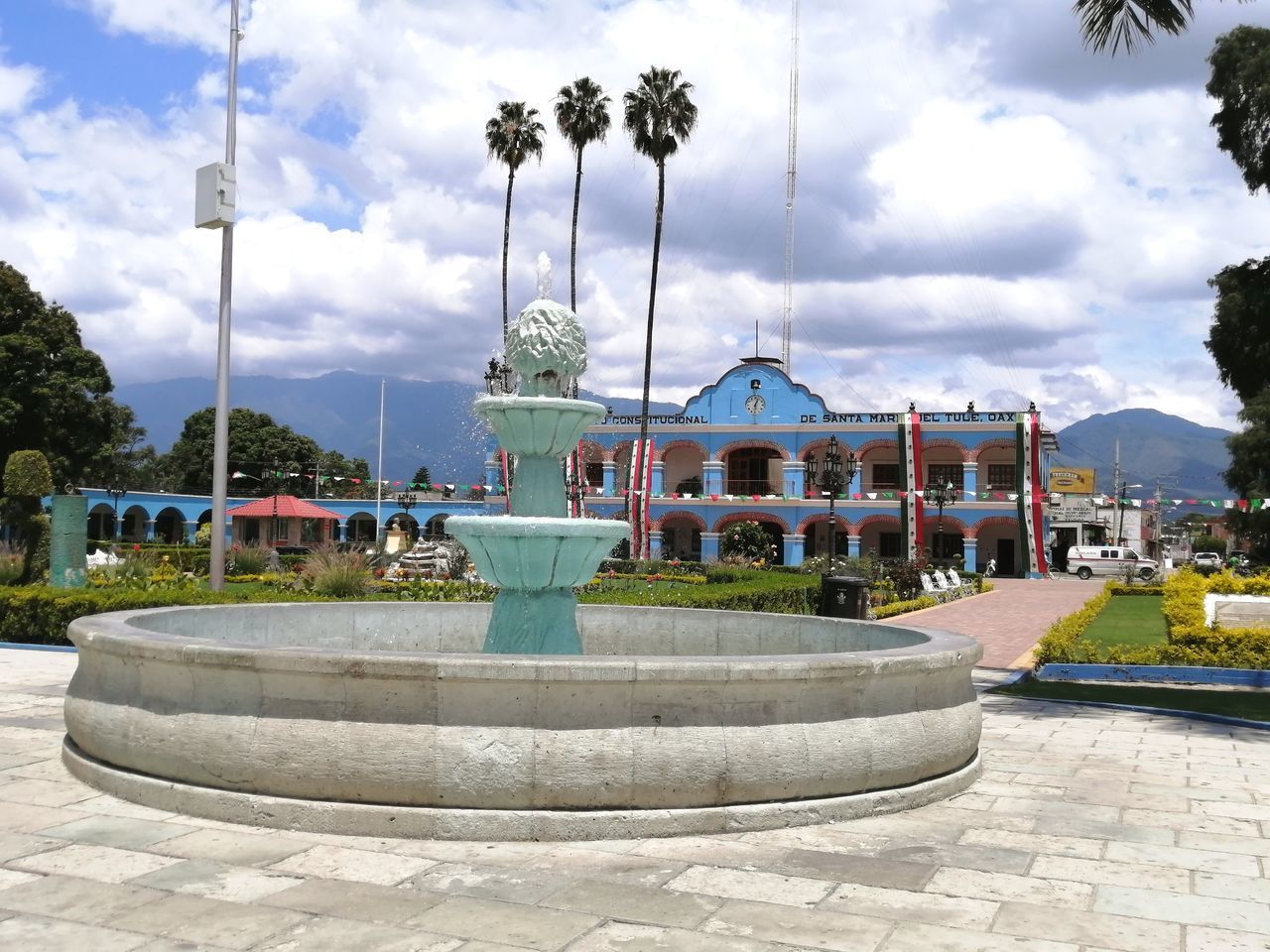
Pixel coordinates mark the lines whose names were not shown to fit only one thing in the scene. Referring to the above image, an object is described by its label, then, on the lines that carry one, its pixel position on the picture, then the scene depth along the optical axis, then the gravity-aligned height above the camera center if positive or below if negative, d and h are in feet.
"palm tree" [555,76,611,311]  128.16 +49.32
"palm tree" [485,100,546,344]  138.10 +50.50
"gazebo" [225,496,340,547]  135.03 +2.12
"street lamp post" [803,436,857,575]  85.00 +5.14
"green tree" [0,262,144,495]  125.18 +16.92
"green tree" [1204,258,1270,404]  80.89 +15.99
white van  159.12 -2.30
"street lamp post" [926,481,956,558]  134.92 +5.59
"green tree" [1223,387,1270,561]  131.13 +9.17
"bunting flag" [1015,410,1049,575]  148.87 +6.70
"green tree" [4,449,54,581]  56.59 +1.74
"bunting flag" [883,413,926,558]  150.00 +9.16
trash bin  62.64 -3.10
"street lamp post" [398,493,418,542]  177.27 +5.94
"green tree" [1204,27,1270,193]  73.92 +30.46
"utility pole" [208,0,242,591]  48.21 +6.06
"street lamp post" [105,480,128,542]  169.99 +6.20
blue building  150.82 +9.73
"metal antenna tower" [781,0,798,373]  158.61 +58.98
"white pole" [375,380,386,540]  167.40 +2.30
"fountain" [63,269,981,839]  17.52 -3.31
